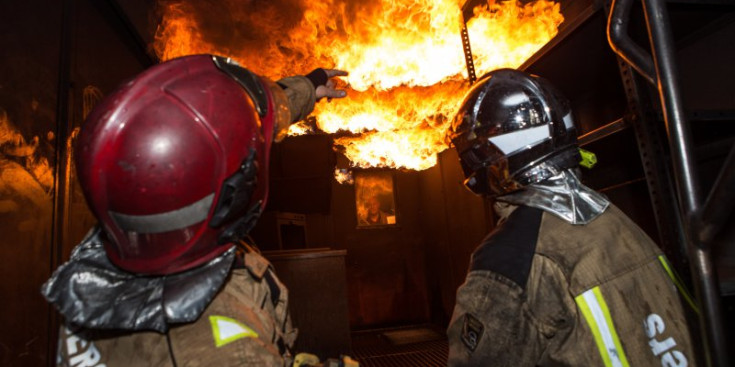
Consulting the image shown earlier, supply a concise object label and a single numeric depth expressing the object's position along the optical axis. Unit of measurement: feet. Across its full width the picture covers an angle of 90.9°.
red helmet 3.12
